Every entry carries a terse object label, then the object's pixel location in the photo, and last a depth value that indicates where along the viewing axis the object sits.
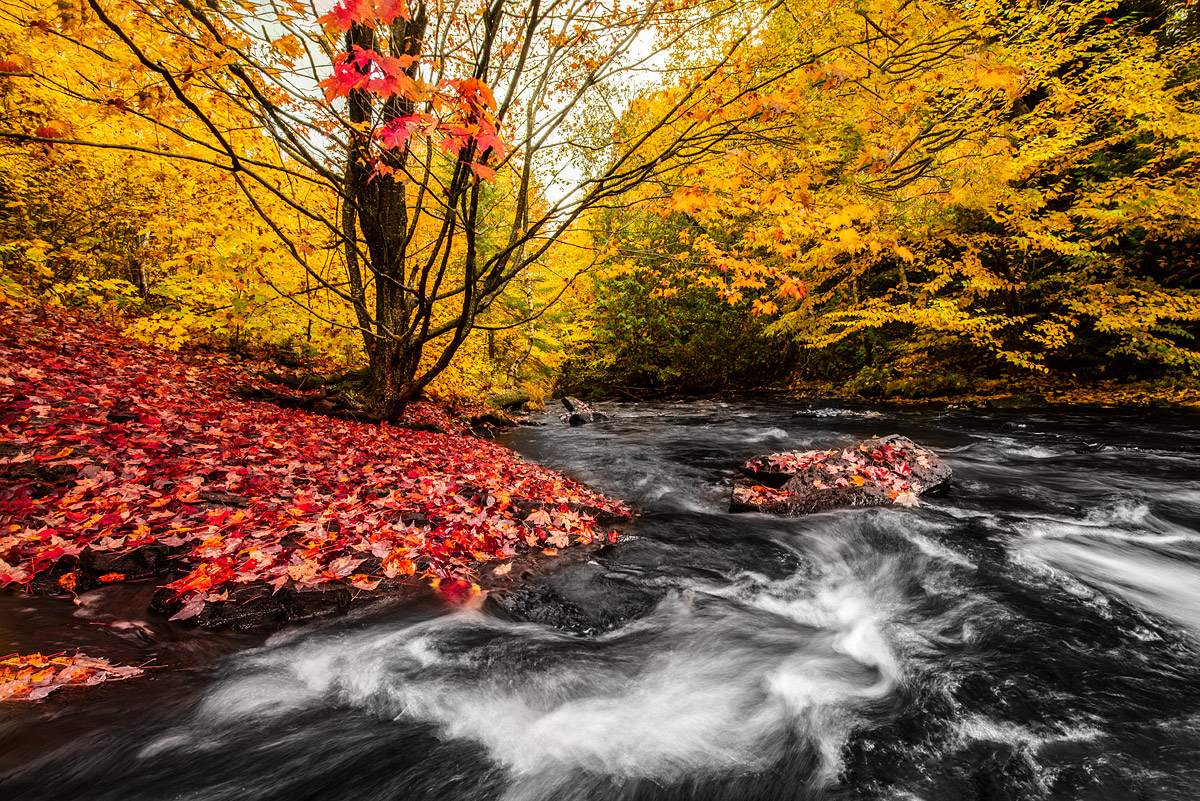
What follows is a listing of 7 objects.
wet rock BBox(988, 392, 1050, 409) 11.26
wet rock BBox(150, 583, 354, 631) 2.77
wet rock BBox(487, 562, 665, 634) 3.39
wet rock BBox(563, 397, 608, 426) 13.31
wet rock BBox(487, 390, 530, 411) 12.98
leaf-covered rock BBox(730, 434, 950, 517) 5.42
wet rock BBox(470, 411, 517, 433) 10.70
